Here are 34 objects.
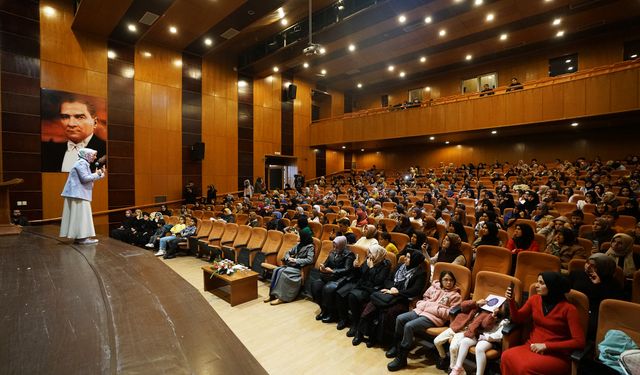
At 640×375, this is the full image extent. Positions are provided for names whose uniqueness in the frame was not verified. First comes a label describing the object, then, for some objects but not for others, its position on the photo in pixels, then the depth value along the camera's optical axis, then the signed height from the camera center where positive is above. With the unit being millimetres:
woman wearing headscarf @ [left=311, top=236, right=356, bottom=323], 3656 -1174
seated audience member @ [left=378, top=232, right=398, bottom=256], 3959 -786
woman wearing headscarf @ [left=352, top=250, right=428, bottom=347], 3055 -1221
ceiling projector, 6871 +2930
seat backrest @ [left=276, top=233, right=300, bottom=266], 5035 -1013
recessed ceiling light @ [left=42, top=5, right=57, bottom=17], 8359 +4621
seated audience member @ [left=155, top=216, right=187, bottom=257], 6914 -1233
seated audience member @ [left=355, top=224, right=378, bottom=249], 4112 -747
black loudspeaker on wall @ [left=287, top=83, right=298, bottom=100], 14039 +4089
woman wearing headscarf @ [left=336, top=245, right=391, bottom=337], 3340 -1197
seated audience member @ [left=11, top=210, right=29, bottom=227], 6921 -836
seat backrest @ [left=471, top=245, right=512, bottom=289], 3234 -837
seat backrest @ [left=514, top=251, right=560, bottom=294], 2941 -810
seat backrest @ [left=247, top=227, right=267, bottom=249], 5551 -1025
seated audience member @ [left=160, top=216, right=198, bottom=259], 6805 -1306
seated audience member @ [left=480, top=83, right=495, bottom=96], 10696 +3084
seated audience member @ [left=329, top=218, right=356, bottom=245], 5002 -761
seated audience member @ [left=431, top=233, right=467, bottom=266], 3447 -743
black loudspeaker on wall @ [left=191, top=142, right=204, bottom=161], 11148 +1107
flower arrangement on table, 4355 -1220
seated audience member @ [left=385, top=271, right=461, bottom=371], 2727 -1220
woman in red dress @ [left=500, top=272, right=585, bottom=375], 2084 -1070
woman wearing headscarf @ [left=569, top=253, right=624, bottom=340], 2404 -811
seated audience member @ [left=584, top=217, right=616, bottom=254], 3572 -588
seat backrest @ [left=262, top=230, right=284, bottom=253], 5223 -1031
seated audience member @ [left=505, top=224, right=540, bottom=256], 3533 -669
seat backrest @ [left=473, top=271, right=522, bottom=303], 2637 -921
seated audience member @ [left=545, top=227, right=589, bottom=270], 3330 -727
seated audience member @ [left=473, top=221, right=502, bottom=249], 3684 -634
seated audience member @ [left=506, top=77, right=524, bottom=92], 10148 +3110
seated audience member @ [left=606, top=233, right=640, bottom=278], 2924 -695
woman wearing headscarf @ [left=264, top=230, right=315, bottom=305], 4266 -1280
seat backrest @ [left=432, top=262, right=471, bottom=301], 2964 -916
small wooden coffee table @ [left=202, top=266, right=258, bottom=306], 4129 -1407
